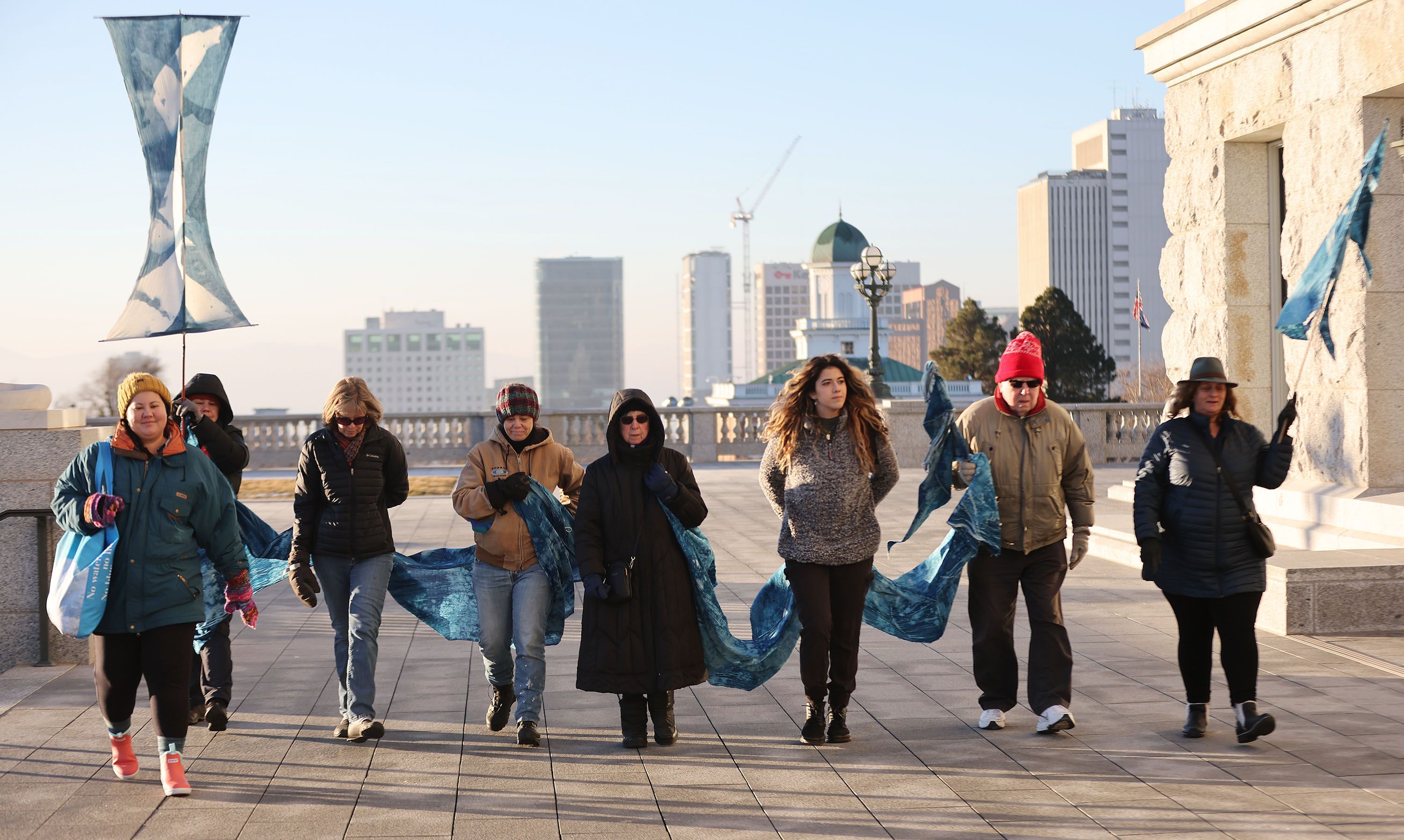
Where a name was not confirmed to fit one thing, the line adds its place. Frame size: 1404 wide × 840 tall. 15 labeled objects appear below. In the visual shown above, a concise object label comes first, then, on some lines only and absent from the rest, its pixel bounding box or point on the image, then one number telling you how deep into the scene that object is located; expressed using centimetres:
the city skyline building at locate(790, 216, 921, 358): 9519
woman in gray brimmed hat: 614
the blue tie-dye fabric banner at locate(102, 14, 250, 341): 777
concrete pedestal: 827
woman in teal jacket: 550
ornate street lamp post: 2519
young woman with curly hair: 623
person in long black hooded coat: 616
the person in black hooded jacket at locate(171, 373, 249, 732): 669
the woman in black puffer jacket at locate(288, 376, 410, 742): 643
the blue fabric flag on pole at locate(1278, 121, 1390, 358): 802
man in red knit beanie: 638
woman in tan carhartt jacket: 639
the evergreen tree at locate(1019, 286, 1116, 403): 5503
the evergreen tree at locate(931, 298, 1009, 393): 6206
